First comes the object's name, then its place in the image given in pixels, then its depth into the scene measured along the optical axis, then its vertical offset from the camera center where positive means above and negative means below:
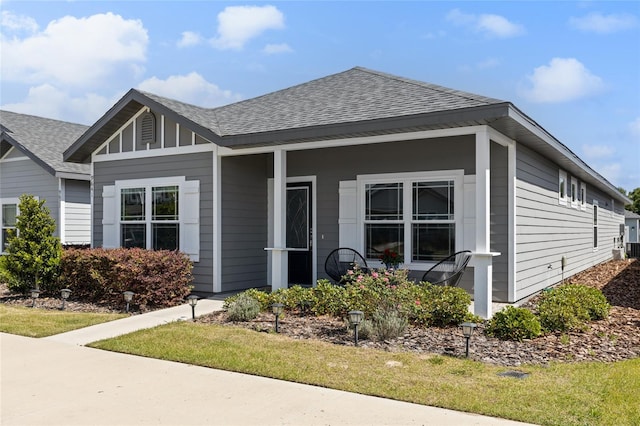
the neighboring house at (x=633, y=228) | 38.77 -0.52
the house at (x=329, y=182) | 8.50 +0.74
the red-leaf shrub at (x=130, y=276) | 8.91 -0.97
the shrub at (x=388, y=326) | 6.46 -1.29
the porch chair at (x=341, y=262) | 9.83 -0.79
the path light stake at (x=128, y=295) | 8.46 -1.20
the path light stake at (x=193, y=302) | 7.70 -1.19
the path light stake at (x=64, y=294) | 9.18 -1.28
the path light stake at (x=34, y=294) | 9.57 -1.33
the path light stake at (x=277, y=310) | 6.92 -1.16
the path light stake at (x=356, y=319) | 6.23 -1.15
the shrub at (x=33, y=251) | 10.20 -0.60
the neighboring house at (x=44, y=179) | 14.52 +1.16
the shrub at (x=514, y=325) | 6.43 -1.28
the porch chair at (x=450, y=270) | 8.38 -0.82
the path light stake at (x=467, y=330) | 5.59 -1.15
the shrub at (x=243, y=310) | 7.72 -1.30
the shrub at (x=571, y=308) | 6.81 -1.19
